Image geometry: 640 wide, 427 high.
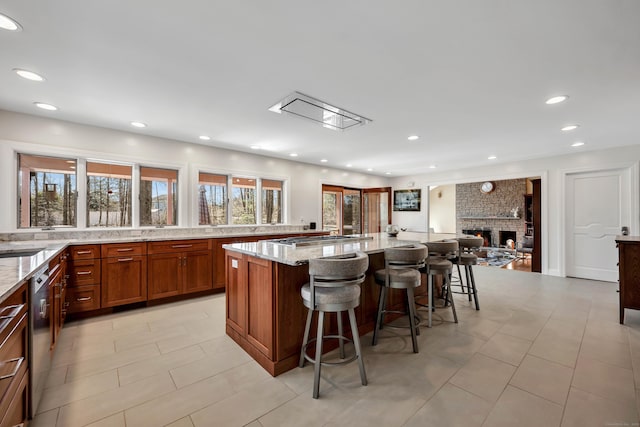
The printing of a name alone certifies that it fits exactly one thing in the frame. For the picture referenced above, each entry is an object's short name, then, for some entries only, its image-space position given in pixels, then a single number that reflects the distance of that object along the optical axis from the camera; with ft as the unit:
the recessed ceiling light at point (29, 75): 7.36
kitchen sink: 8.38
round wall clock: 30.55
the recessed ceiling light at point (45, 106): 9.56
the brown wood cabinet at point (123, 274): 10.74
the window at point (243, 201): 16.71
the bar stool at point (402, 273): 7.85
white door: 15.64
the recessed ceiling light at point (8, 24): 5.30
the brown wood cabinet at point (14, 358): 3.70
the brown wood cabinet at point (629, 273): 9.60
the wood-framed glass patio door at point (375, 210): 25.21
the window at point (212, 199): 15.37
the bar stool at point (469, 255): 11.26
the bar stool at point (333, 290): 5.94
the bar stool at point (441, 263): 9.66
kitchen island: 6.79
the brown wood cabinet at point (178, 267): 11.87
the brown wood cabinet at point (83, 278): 10.11
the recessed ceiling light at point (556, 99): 8.89
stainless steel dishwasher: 5.05
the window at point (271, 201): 18.19
